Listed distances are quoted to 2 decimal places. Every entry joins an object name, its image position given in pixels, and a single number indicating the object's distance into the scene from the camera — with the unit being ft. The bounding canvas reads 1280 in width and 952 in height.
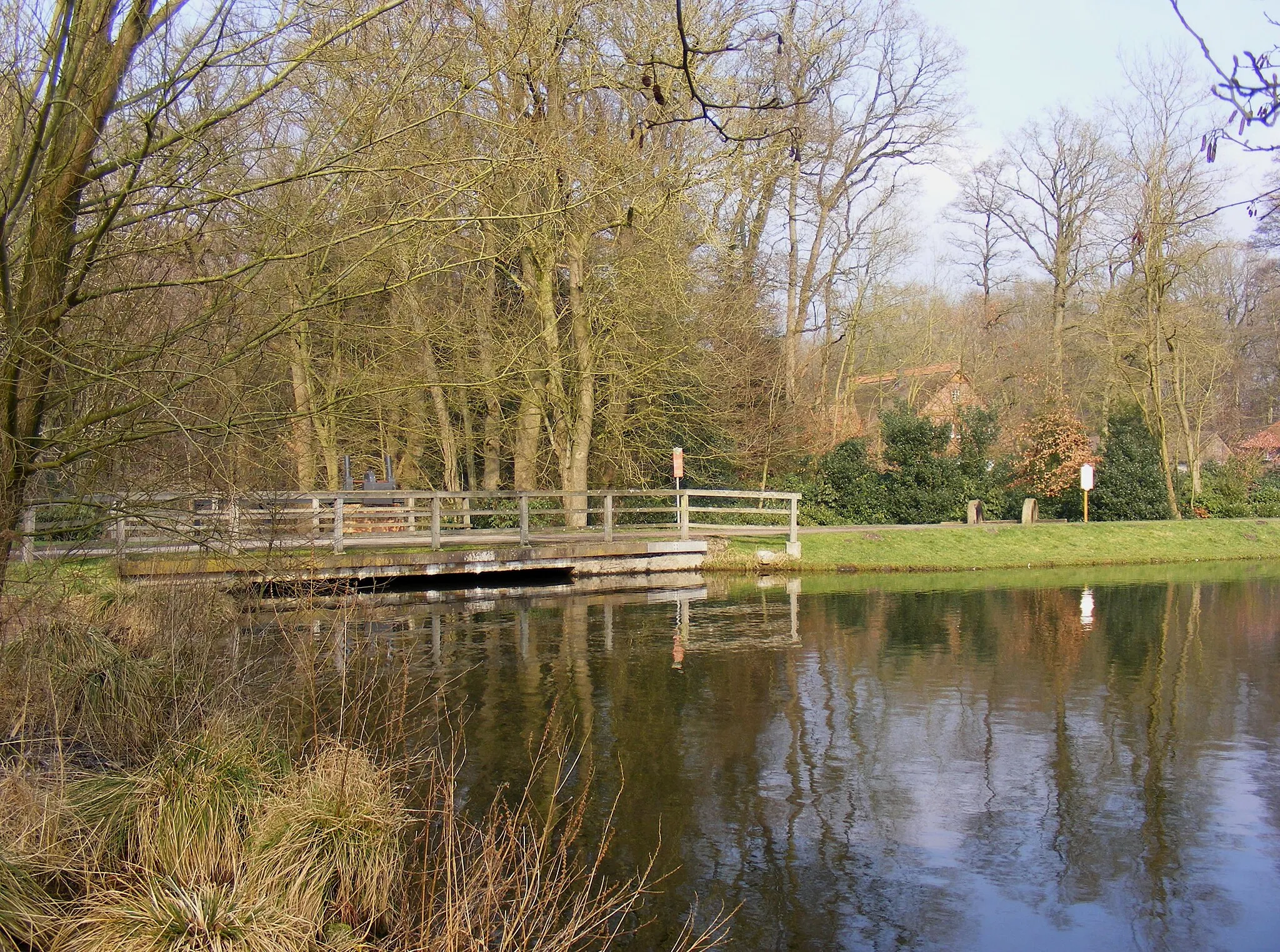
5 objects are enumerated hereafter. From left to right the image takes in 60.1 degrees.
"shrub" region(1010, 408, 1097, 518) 94.63
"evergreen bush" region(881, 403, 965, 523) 91.76
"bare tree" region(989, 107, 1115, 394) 127.95
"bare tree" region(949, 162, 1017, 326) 138.00
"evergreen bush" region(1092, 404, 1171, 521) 94.17
